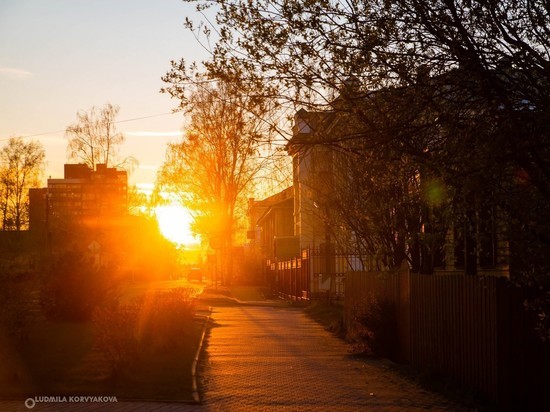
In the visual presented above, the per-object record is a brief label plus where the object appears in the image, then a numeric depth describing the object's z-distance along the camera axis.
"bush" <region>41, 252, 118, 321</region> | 20.91
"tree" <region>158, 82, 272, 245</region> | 52.28
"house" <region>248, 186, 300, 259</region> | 59.97
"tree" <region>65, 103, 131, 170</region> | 58.92
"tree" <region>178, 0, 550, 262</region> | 8.79
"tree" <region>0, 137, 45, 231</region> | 55.25
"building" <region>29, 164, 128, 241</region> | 57.59
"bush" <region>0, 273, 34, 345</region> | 13.53
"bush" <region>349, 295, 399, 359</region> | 17.39
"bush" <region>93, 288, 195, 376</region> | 12.84
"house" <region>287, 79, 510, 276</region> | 9.61
